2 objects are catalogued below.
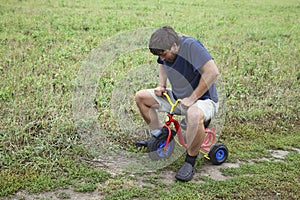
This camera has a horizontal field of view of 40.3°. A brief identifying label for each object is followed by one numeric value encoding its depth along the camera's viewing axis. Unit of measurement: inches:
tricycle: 161.9
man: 149.0
